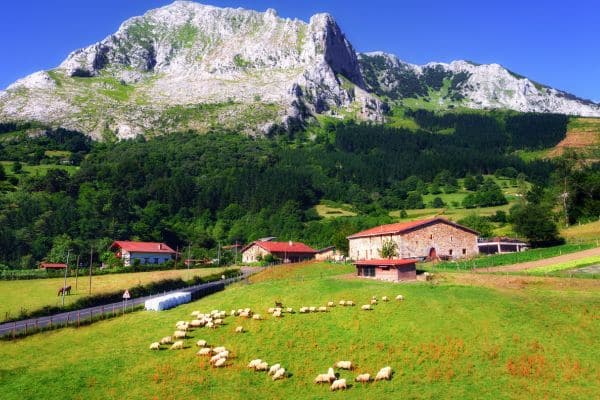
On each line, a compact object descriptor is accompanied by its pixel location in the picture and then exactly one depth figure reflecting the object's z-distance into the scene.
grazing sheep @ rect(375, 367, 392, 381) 28.71
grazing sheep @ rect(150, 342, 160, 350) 36.81
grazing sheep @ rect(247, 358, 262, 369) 31.58
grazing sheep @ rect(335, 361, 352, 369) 30.47
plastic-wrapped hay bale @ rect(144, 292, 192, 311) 52.91
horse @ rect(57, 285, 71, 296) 66.24
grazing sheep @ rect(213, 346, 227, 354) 34.53
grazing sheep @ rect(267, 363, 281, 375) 30.33
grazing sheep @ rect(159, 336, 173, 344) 37.98
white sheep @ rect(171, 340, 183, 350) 36.62
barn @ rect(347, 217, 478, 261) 80.81
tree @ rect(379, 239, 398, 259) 77.94
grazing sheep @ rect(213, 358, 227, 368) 32.16
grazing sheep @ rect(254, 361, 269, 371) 31.12
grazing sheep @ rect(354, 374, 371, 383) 28.59
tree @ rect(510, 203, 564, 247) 82.06
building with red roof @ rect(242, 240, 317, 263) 115.94
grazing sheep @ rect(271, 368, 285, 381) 29.55
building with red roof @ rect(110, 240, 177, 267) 117.50
